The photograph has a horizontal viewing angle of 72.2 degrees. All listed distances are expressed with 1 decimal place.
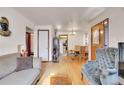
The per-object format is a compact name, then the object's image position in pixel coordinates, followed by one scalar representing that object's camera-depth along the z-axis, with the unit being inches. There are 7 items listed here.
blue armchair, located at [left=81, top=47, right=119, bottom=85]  53.2
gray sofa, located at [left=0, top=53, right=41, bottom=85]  60.1
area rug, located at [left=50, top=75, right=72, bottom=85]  65.2
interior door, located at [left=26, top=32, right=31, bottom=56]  207.0
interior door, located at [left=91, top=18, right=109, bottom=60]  109.9
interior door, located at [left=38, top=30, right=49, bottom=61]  185.7
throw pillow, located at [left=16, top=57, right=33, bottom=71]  88.5
